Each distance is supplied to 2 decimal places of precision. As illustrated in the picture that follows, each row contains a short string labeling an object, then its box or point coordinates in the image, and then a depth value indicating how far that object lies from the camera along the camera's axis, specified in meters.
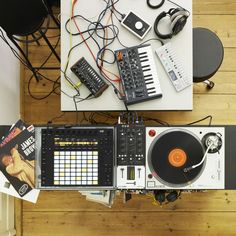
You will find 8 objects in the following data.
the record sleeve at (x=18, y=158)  1.62
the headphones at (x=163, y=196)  1.67
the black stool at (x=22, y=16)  1.83
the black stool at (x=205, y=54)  2.05
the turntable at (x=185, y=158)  1.57
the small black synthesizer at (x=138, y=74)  1.76
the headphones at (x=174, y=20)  1.71
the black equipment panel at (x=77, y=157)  1.57
